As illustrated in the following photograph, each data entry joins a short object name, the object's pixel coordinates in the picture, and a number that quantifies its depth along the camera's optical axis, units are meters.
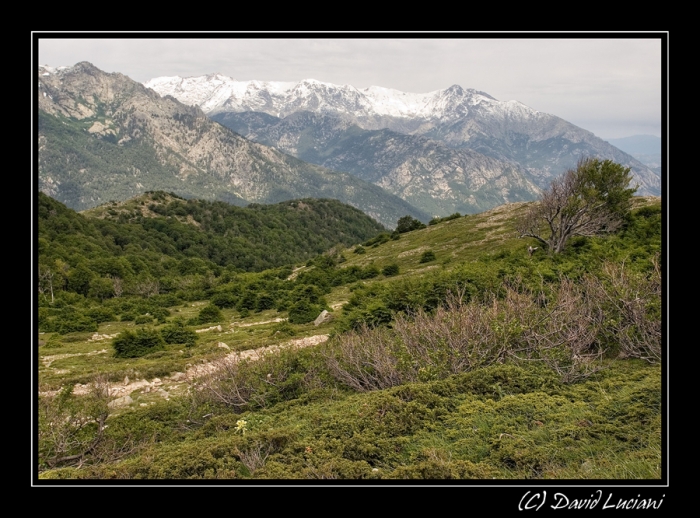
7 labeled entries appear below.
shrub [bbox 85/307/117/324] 46.59
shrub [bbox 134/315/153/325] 44.72
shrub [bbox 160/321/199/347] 32.47
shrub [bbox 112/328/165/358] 29.33
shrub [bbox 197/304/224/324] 42.41
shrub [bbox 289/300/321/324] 33.38
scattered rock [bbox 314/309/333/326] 31.95
